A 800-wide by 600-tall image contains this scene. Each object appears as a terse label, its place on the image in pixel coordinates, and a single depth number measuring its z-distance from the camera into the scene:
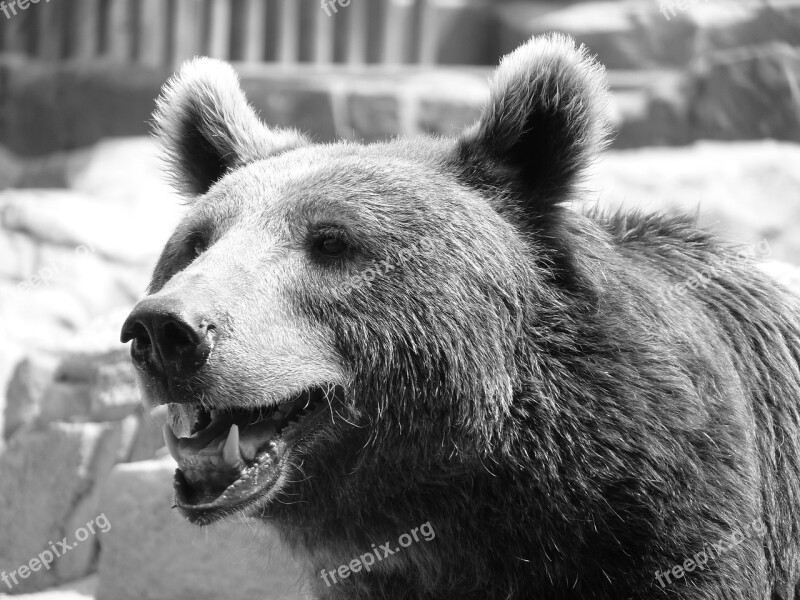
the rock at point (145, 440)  13.23
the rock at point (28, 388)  15.26
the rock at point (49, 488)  13.69
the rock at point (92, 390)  13.80
